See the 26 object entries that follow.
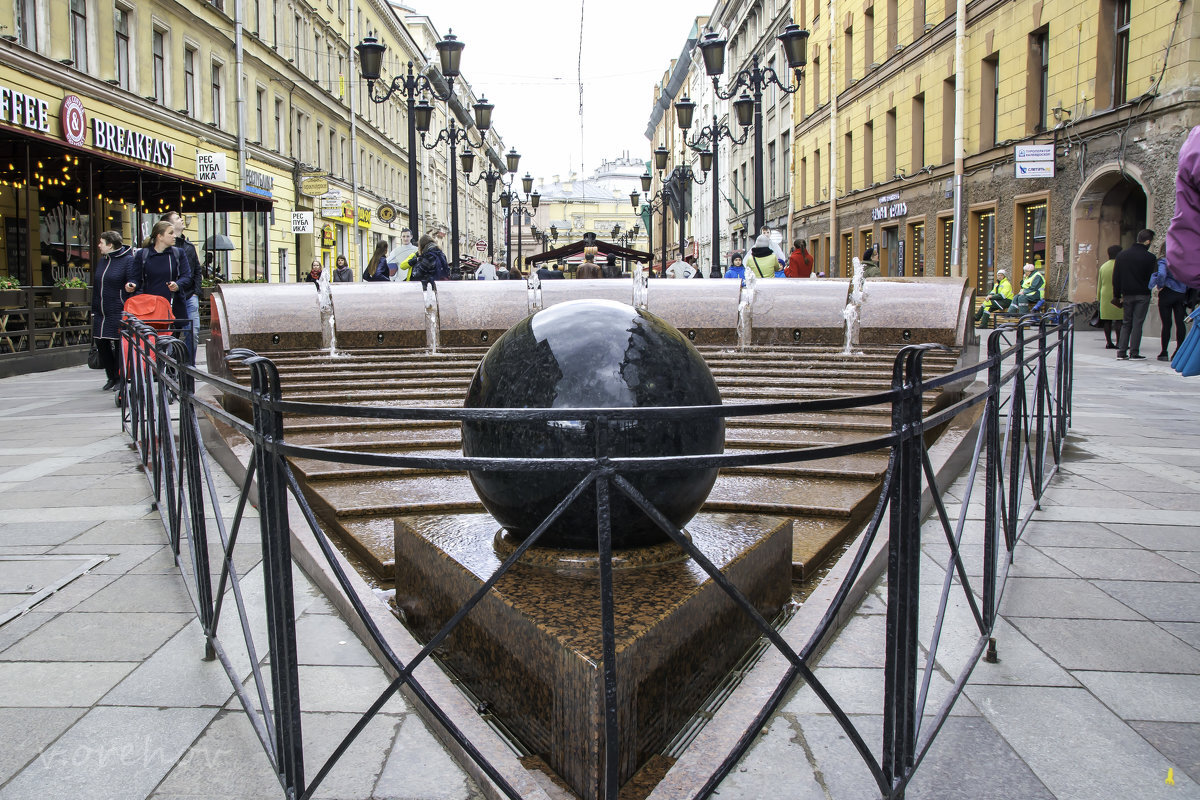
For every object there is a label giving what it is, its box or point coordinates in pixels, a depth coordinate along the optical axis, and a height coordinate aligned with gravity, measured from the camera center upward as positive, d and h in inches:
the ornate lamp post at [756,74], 632.4 +175.4
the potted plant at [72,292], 625.0 +16.0
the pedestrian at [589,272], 597.6 +28.1
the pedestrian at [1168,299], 536.1 +9.6
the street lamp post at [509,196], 1507.1 +192.0
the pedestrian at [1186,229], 161.6 +14.8
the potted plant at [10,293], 552.9 +13.8
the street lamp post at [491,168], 1192.2 +196.3
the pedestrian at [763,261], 571.9 +33.0
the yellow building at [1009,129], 683.4 +173.5
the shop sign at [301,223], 1279.5 +124.3
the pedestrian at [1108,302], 637.3 +9.7
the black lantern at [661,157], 1275.8 +218.6
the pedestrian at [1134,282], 563.2 +20.0
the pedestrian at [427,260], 469.7 +27.7
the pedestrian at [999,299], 810.8 +14.6
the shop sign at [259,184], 1167.7 +166.5
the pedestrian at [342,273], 1001.5 +45.5
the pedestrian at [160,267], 395.2 +20.4
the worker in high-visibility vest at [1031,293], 735.7 +17.7
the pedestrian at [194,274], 404.7 +18.7
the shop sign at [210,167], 1006.6 +157.2
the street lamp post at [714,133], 826.8 +164.5
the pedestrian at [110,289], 401.7 +11.5
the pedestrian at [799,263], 627.8 +34.7
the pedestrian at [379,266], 601.6 +31.8
